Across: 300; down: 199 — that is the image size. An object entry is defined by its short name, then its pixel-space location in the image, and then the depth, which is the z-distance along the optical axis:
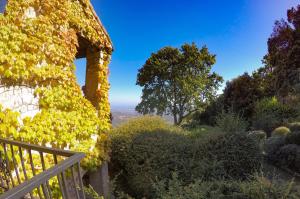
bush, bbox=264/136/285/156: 8.23
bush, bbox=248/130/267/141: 10.09
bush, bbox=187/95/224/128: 17.06
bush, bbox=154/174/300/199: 3.65
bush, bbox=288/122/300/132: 8.92
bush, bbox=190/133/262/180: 5.50
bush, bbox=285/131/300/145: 8.08
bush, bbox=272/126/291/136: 10.07
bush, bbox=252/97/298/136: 12.23
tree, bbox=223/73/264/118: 15.76
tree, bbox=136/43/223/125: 18.38
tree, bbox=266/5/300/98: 13.87
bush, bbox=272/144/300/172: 7.14
